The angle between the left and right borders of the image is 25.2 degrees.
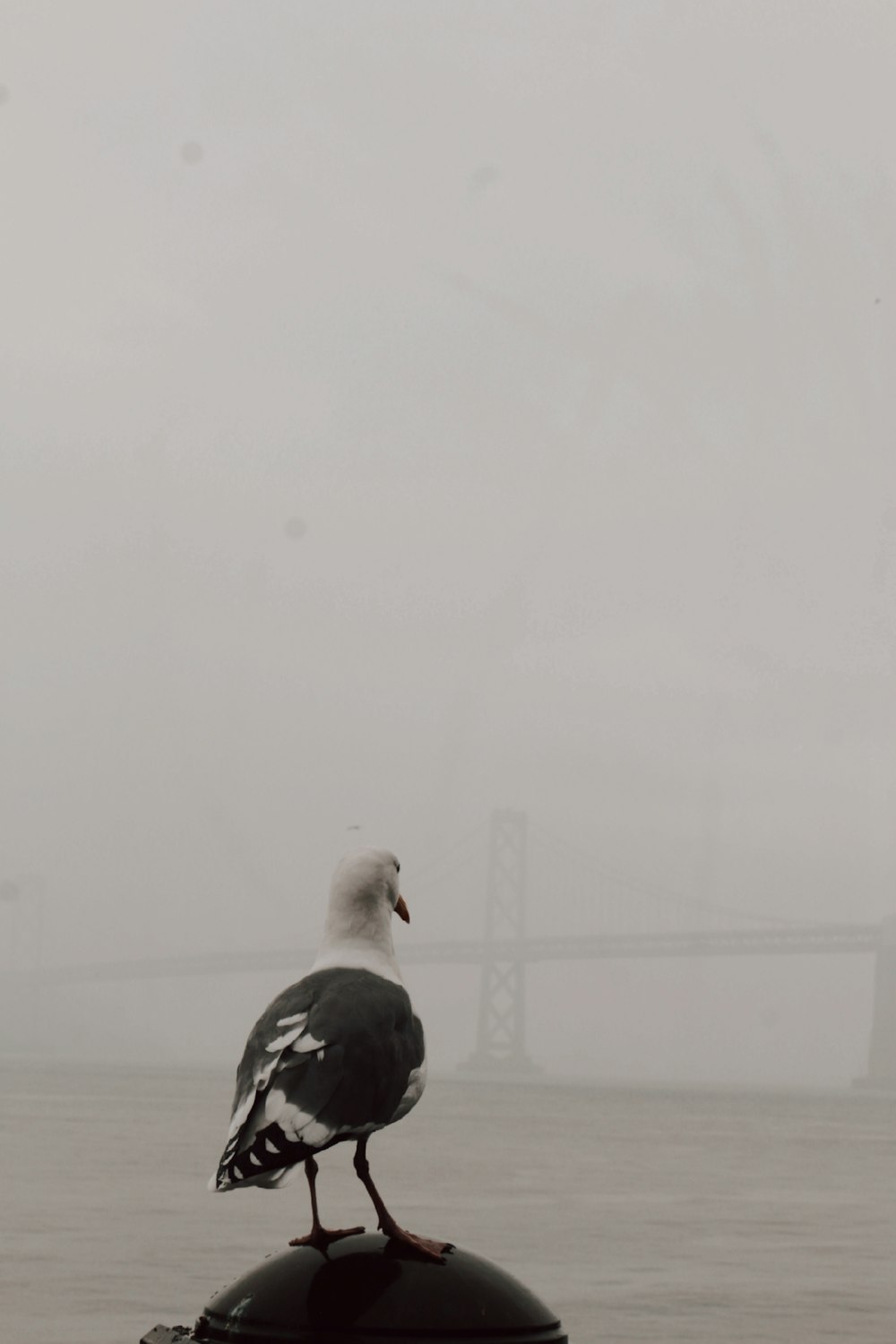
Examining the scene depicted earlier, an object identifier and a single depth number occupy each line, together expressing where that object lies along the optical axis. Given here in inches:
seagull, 92.6
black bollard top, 88.5
